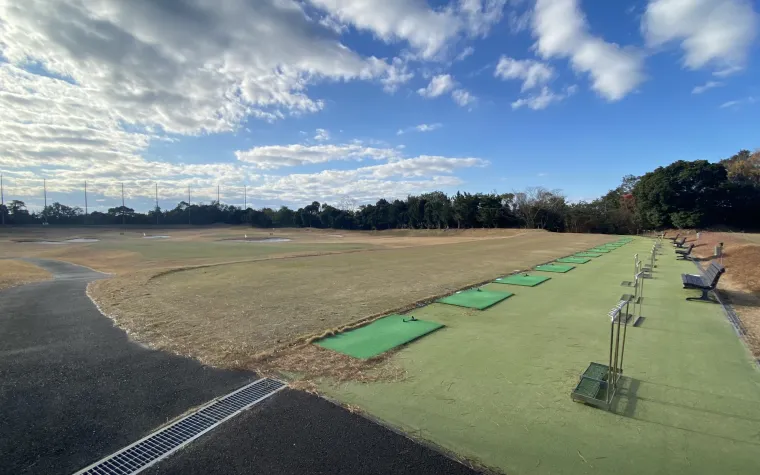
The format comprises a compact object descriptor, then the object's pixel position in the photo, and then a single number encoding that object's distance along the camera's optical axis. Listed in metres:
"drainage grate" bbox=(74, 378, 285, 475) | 2.57
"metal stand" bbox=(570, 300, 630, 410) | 3.27
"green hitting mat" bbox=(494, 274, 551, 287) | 9.60
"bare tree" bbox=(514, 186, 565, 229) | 49.53
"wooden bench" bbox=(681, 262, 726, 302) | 7.02
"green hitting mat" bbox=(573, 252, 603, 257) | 17.33
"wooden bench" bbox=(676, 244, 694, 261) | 14.76
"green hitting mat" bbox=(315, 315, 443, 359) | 4.85
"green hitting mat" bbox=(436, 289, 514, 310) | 7.29
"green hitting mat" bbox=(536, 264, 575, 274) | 12.09
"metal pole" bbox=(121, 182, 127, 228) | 80.20
